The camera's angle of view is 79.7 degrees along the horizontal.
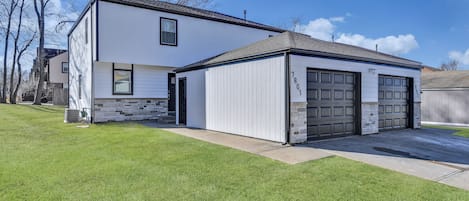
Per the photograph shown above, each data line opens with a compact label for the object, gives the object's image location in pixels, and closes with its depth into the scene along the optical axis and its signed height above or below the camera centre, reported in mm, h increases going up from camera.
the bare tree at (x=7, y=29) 27266 +7365
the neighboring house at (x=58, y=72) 30628 +3190
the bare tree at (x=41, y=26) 22703 +6068
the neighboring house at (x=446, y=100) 17438 +153
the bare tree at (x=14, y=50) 28227 +5353
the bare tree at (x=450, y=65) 47694 +6449
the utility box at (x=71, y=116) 12742 -694
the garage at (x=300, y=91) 7438 +335
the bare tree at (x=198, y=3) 24188 +8647
